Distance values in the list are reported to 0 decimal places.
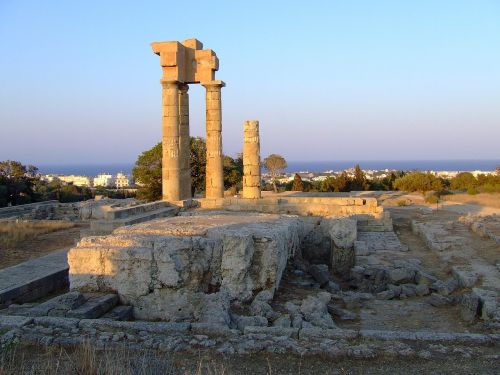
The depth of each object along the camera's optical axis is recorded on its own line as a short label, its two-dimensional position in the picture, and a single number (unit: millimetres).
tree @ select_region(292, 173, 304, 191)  35300
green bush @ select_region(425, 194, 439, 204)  23609
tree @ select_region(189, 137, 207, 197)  27766
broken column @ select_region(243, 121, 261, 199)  17516
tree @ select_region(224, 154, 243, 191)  30516
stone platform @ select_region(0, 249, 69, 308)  7180
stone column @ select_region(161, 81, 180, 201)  17547
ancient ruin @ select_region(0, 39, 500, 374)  4895
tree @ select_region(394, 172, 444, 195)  30781
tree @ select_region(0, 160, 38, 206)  28781
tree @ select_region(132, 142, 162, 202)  27875
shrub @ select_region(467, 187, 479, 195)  28875
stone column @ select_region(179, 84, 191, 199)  18266
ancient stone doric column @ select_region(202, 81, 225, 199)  18516
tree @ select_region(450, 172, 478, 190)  34062
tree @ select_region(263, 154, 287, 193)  39250
